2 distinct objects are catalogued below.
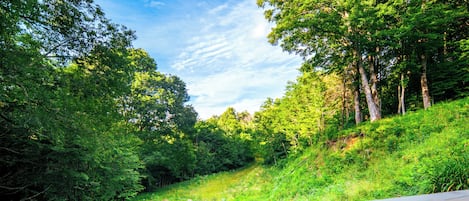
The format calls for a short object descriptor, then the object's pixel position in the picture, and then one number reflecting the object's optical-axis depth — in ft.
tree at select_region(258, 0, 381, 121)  28.91
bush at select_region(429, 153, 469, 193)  10.16
